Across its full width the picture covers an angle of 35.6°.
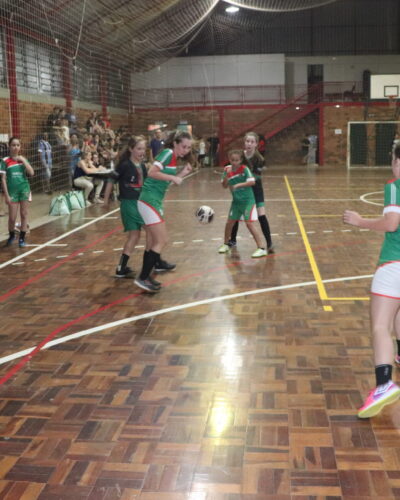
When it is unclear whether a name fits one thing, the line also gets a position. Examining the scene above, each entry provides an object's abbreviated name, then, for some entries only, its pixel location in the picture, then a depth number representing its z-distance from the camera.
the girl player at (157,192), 6.43
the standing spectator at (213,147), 31.11
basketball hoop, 28.54
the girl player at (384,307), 3.54
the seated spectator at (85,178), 14.85
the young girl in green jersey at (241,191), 8.33
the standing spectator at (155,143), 20.89
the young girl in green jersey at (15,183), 9.65
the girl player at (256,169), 8.39
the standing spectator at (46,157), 17.03
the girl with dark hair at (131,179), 7.05
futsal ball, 8.28
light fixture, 25.15
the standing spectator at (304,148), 32.06
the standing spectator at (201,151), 29.19
